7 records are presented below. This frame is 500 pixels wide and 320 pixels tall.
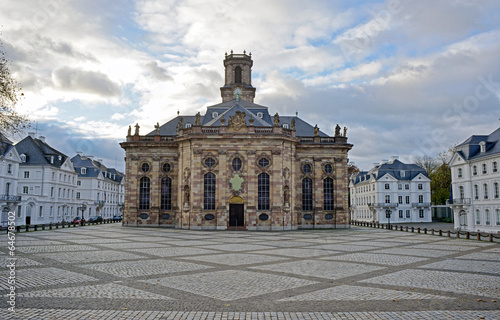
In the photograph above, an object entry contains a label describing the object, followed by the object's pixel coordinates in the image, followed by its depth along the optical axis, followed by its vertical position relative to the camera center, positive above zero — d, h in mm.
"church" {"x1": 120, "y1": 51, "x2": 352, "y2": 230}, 46969 +3436
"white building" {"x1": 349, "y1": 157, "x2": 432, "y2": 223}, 83062 +1497
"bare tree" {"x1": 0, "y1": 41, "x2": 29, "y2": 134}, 17906 +4594
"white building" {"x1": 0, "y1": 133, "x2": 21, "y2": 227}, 51781 +2568
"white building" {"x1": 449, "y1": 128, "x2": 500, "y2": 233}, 48719 +2282
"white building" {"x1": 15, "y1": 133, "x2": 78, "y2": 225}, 59438 +3069
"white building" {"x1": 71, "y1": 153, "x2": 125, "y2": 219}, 83138 +3085
